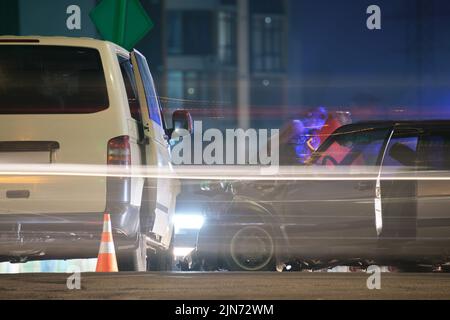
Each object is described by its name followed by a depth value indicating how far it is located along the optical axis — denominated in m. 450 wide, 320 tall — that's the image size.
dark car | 18.39
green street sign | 22.11
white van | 16.91
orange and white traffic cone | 16.84
